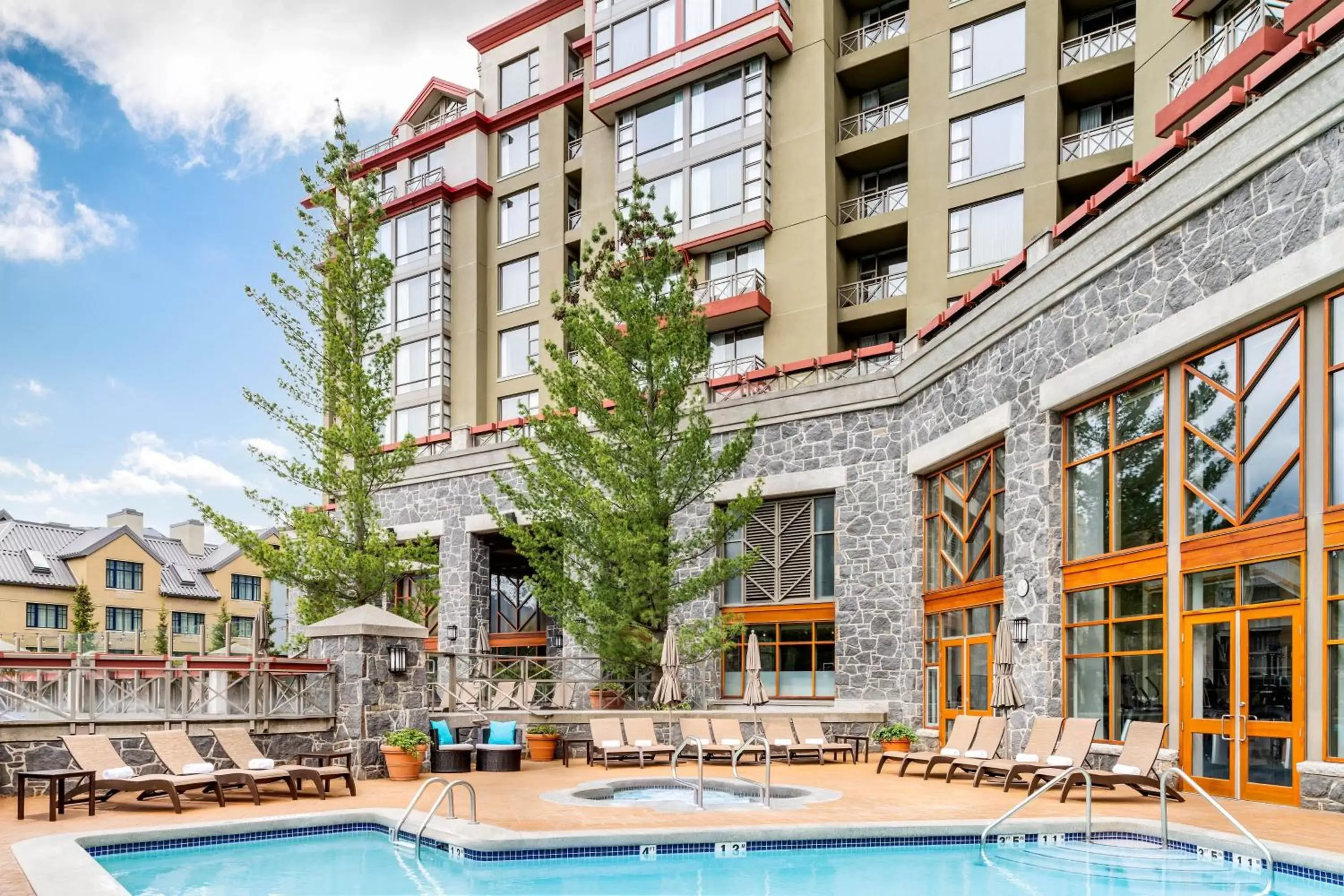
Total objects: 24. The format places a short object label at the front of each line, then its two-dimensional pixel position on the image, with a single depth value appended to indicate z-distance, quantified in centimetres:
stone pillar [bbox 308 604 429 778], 1418
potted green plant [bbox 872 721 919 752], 1795
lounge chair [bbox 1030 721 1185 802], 1158
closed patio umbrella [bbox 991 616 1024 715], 1478
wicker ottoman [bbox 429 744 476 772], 1513
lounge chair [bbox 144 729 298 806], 1158
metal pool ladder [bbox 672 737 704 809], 1078
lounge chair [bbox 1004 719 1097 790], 1282
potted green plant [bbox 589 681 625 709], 2094
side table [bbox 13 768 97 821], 1027
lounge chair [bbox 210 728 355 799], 1193
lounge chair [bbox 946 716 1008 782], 1423
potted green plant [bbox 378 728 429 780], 1405
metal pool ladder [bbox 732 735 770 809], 1114
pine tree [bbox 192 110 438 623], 2202
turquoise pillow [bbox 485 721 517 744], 1633
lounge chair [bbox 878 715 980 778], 1493
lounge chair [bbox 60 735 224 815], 1085
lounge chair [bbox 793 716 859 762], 1739
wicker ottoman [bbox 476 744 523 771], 1548
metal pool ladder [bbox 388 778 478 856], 928
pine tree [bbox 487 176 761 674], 1966
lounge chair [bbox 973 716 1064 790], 1359
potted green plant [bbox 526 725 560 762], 1759
